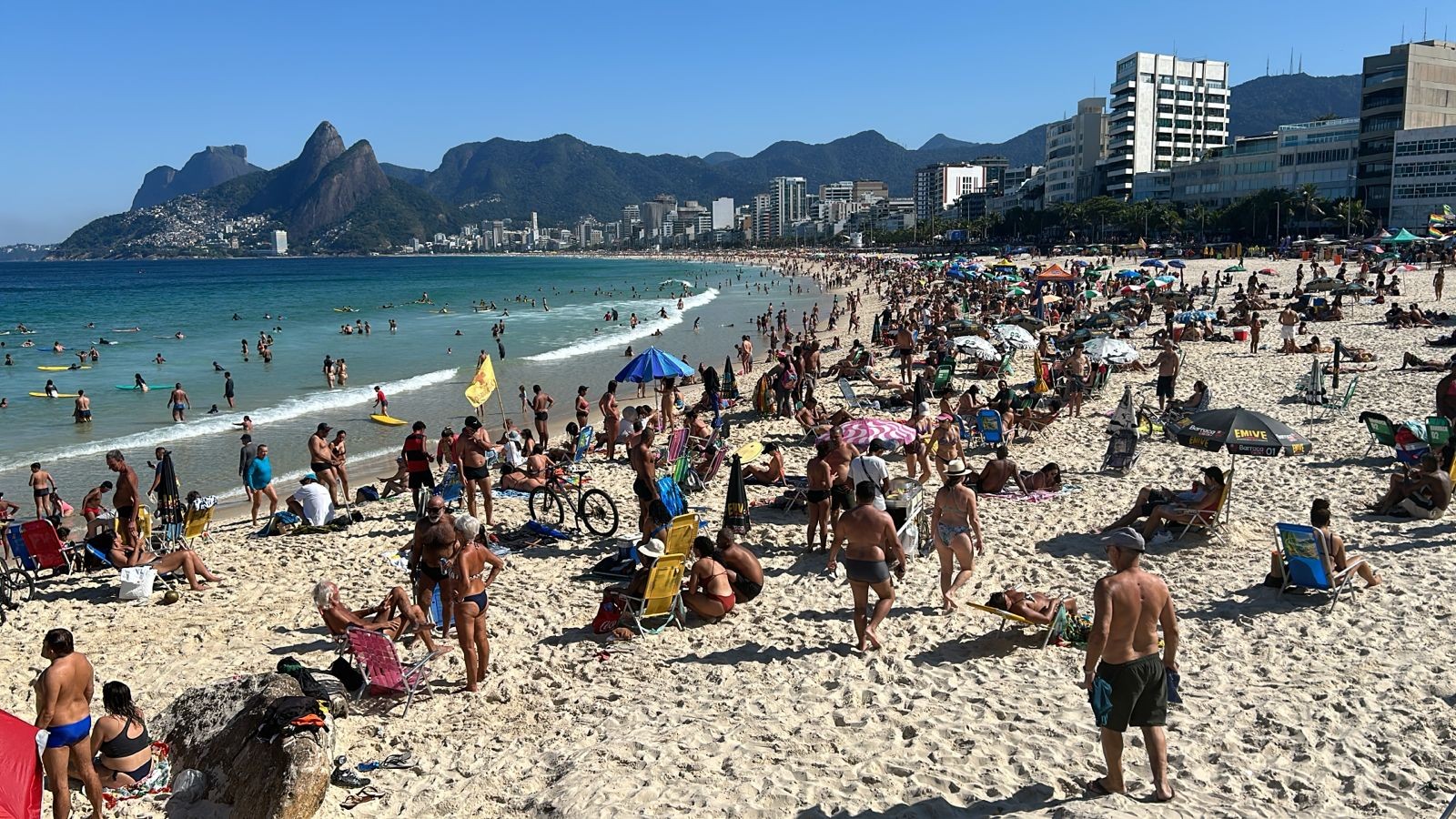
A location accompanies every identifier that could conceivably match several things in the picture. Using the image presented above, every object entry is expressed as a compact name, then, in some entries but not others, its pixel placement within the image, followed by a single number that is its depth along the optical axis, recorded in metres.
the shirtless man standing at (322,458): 11.77
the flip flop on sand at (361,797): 5.03
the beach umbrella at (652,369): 13.59
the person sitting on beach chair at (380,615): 6.87
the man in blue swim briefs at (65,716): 4.75
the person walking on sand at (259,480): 11.34
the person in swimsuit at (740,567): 7.55
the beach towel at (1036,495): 10.23
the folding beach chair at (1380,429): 10.79
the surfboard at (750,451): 11.34
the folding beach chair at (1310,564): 6.86
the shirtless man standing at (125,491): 9.92
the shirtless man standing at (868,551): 6.27
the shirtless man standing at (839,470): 8.59
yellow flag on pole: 13.15
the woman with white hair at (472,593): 6.12
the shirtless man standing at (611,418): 13.79
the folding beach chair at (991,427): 12.53
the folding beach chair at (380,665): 6.22
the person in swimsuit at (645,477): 8.69
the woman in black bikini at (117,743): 5.16
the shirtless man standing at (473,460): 10.18
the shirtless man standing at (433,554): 6.68
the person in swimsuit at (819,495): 8.80
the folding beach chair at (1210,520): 8.40
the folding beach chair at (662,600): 7.20
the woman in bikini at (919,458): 11.16
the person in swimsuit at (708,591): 7.31
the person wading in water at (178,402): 20.77
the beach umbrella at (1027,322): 25.53
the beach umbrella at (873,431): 10.57
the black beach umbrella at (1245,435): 8.48
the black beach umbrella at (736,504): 9.05
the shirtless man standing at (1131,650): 4.14
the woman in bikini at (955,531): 7.27
